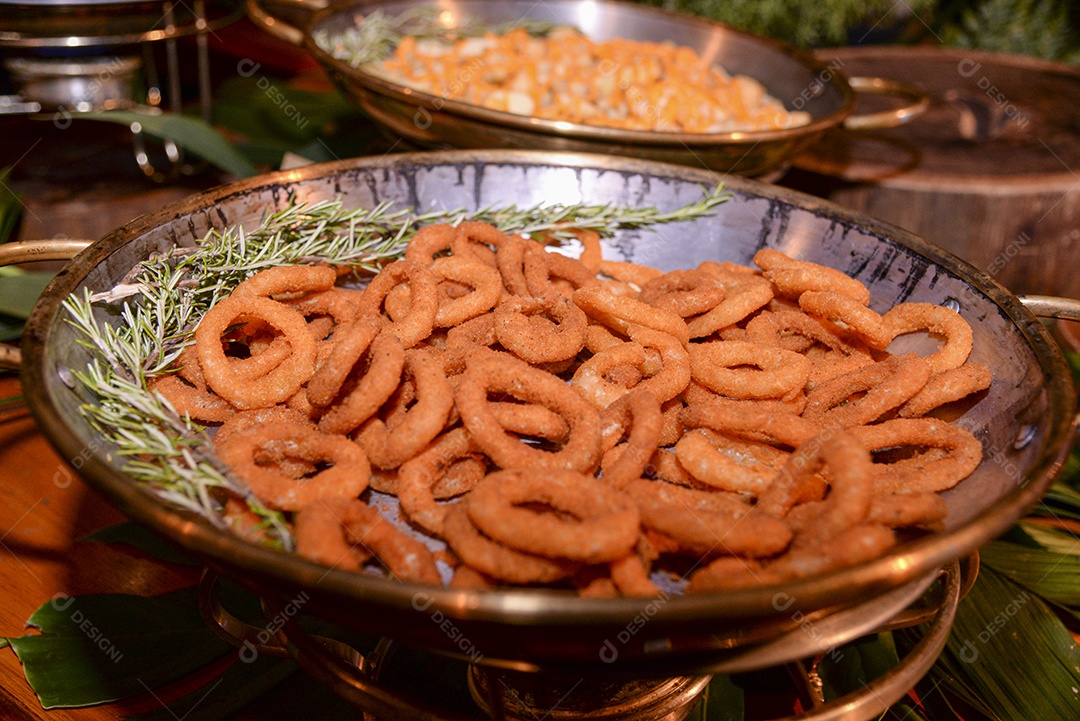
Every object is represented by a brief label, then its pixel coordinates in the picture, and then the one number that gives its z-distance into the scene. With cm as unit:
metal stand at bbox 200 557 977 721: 43
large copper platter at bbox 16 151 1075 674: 36
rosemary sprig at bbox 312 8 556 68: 101
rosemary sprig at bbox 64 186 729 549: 43
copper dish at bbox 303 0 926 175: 70
